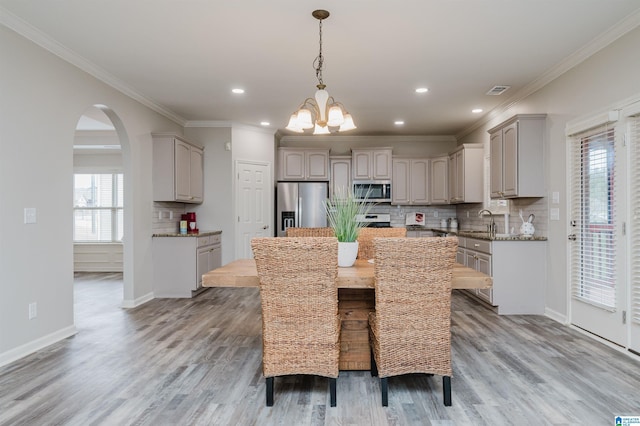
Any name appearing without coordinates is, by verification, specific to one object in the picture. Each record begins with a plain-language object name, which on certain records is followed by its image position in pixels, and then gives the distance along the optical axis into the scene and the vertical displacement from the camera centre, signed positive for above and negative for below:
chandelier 2.89 +0.74
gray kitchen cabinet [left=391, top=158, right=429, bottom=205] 7.24 +0.60
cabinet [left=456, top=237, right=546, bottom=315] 4.36 -0.69
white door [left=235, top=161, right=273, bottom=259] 6.49 +0.19
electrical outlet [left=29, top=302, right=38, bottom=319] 3.19 -0.78
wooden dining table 2.40 -0.61
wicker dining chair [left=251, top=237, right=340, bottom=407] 2.09 -0.50
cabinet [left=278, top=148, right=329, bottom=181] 7.21 +0.92
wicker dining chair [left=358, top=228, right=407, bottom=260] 3.35 -0.20
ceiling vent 4.64 +1.49
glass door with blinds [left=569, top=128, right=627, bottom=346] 3.23 -0.20
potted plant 2.75 -0.10
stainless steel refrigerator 6.99 +0.16
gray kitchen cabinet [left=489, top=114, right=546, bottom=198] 4.38 +0.65
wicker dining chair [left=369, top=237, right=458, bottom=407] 2.11 -0.51
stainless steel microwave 7.21 +0.48
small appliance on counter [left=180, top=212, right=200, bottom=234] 6.13 -0.09
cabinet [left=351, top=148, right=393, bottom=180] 7.20 +0.91
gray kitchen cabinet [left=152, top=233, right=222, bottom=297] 5.27 -0.69
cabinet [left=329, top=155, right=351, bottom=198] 7.25 +0.81
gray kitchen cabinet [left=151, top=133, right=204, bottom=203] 5.29 +0.64
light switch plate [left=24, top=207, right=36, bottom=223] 3.16 +0.00
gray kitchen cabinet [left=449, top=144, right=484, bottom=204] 6.19 +0.65
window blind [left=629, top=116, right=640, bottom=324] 3.04 -0.03
